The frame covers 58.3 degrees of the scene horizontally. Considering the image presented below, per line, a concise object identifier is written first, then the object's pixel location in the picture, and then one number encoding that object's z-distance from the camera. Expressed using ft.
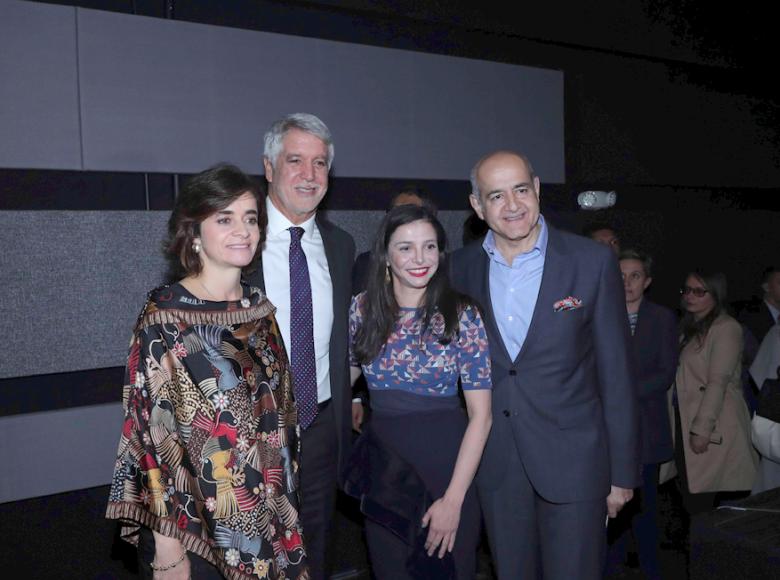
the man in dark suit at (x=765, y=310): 15.64
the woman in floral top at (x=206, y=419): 5.68
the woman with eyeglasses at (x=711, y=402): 11.98
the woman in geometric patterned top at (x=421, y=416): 7.18
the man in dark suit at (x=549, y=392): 7.35
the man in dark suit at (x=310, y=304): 7.93
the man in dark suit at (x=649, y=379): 11.14
